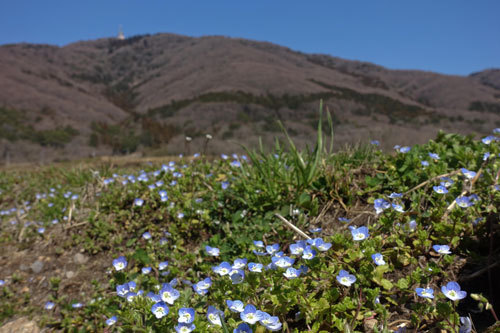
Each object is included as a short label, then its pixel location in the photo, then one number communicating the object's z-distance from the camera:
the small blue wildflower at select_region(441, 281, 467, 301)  0.18
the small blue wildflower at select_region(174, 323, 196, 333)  0.18
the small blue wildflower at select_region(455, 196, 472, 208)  0.25
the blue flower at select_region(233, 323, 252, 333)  0.17
